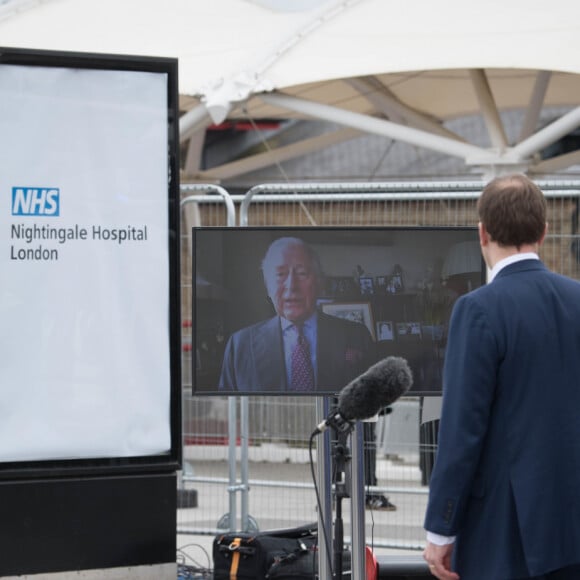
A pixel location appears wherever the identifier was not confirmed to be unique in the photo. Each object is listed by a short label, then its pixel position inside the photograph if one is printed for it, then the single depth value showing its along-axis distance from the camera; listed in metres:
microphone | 7.56
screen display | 9.44
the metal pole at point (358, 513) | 8.97
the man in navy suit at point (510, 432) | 6.35
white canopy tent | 22.58
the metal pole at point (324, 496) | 9.10
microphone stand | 8.24
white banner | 10.60
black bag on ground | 11.13
